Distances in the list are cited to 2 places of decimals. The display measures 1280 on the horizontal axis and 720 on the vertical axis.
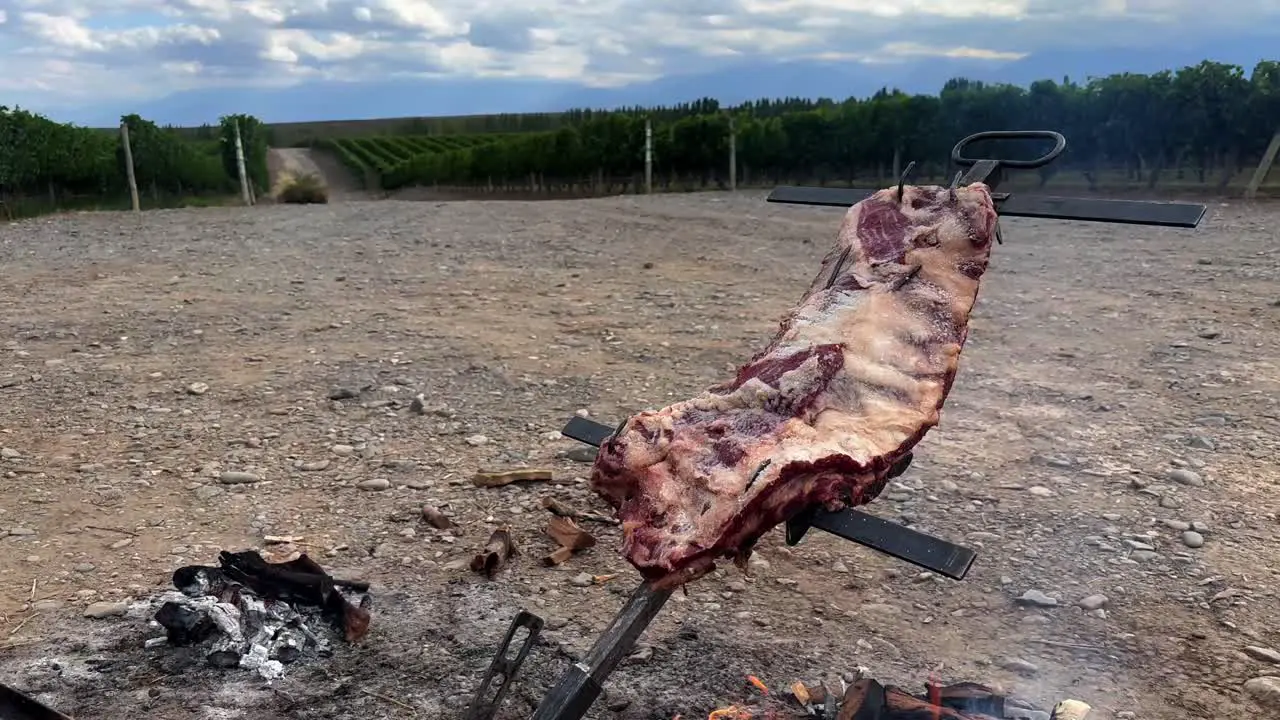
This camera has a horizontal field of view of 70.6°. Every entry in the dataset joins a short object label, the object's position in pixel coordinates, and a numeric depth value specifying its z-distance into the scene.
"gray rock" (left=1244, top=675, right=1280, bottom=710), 2.73
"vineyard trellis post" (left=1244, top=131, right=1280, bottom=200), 13.87
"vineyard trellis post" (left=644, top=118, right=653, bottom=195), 20.92
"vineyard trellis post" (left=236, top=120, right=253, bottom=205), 20.03
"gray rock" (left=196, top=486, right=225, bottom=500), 4.20
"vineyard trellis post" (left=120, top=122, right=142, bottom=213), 17.34
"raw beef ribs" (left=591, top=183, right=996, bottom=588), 2.11
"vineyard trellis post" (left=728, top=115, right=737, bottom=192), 20.36
